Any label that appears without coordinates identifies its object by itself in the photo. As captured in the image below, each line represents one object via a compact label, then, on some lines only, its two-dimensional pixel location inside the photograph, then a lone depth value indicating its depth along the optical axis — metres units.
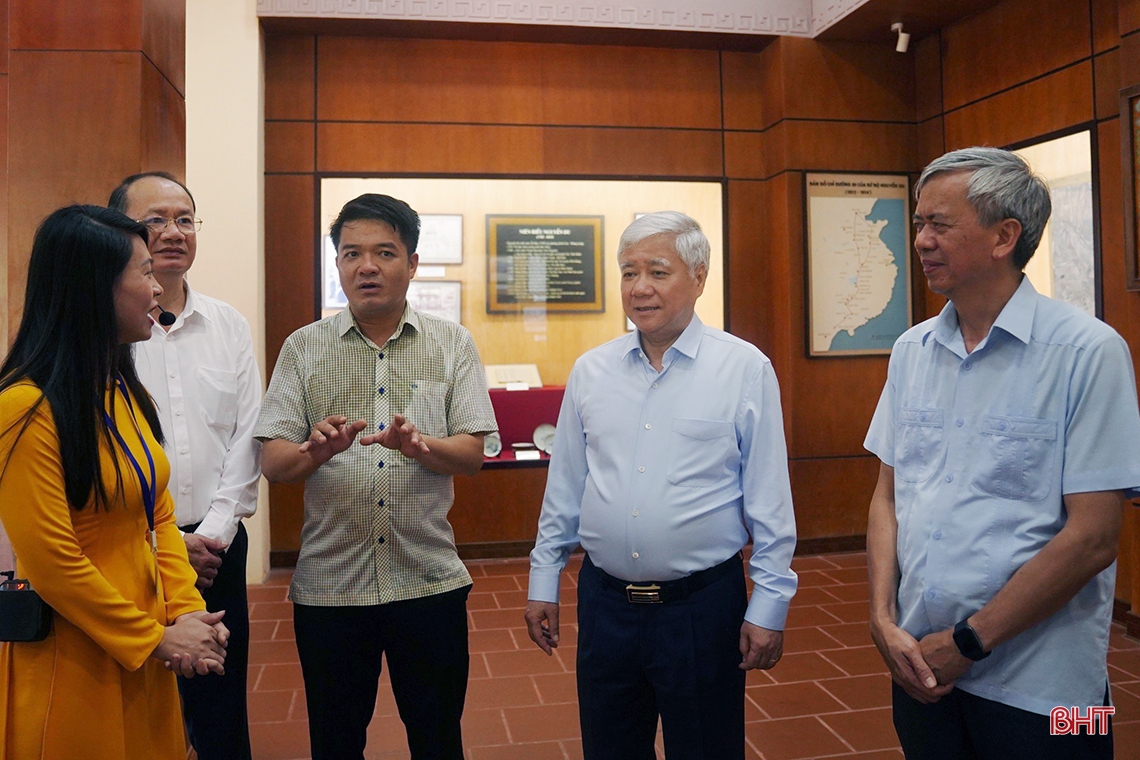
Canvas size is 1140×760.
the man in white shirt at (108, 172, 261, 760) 2.38
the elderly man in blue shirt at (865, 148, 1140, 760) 1.66
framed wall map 6.27
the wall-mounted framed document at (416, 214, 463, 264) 6.23
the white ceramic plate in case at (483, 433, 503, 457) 6.19
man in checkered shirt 2.23
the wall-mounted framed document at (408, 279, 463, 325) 6.24
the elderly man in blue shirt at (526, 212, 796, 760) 2.08
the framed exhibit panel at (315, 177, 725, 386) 6.26
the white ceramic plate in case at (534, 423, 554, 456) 6.27
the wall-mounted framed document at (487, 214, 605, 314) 6.32
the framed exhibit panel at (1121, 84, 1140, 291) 4.23
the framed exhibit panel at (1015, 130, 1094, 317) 4.91
